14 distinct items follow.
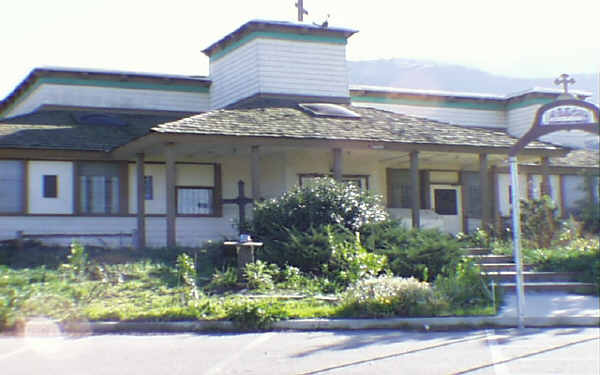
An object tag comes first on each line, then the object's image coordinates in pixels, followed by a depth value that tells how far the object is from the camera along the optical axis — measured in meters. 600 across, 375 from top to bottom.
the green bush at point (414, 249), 14.00
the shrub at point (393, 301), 11.02
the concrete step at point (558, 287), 13.50
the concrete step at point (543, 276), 14.41
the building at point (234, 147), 18.59
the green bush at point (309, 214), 14.76
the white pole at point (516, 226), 9.90
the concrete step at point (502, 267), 15.27
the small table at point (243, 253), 13.13
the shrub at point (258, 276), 12.84
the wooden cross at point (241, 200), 19.27
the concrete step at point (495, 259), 16.12
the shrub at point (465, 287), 11.84
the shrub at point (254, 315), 10.50
